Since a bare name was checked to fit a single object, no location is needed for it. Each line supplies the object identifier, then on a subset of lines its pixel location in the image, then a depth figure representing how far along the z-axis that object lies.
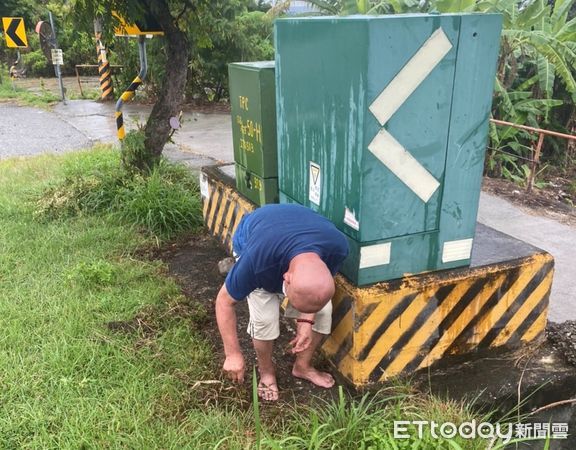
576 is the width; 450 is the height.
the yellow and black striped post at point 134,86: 5.85
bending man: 2.27
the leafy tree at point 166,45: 5.17
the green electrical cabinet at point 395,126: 2.43
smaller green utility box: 3.61
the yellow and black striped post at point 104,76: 13.17
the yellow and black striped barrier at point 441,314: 2.75
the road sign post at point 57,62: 14.50
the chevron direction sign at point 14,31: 13.48
